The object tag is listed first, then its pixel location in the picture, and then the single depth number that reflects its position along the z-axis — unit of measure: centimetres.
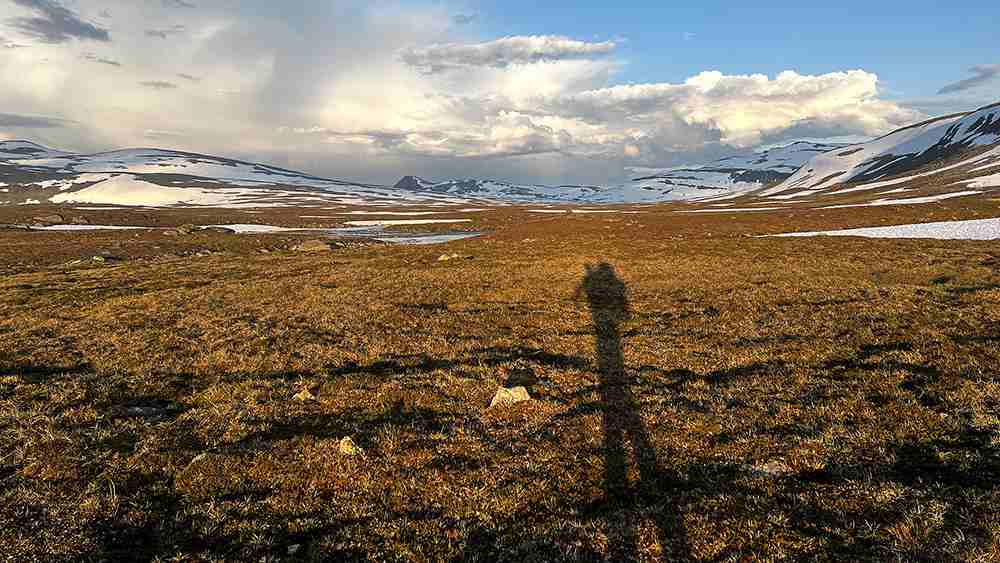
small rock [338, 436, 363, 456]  1075
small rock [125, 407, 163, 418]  1313
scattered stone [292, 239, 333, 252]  6456
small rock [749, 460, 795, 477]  932
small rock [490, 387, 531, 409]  1333
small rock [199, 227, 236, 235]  9256
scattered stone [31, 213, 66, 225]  11244
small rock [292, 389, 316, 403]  1396
